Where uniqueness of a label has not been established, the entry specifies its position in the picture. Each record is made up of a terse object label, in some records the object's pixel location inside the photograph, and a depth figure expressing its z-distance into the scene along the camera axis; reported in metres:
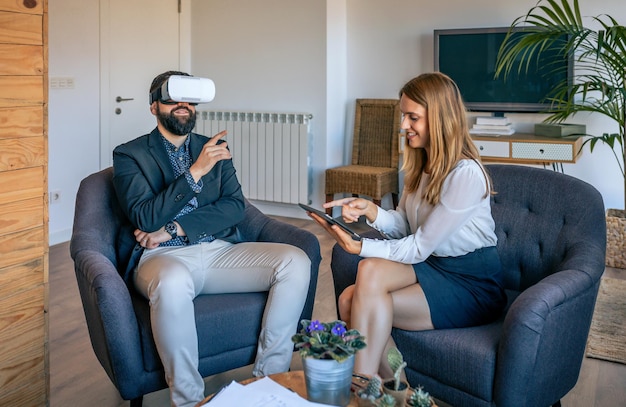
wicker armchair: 5.38
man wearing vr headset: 2.20
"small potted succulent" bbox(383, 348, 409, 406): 1.50
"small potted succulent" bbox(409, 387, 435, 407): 1.48
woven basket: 4.36
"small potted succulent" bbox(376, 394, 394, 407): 1.44
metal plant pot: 1.54
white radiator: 5.77
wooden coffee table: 1.64
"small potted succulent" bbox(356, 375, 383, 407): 1.52
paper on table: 1.56
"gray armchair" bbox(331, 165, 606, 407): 1.96
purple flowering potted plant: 1.54
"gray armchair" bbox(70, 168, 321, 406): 2.15
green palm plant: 4.18
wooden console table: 4.69
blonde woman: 2.17
